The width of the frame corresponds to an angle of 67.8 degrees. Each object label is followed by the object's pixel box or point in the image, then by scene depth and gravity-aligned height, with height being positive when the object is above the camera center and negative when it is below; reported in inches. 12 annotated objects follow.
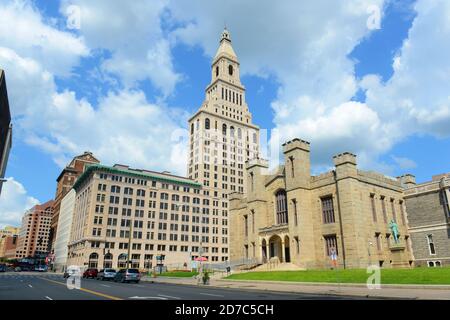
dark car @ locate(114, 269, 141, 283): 1355.8 -51.9
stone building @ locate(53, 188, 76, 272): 4443.9 +443.3
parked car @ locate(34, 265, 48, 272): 3902.1 -65.0
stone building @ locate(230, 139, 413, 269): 1595.7 +230.7
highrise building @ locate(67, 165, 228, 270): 3427.9 +450.2
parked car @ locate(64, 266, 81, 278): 1839.3 -56.9
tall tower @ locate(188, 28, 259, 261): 4473.4 +1748.4
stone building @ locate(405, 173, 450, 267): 1683.1 +198.7
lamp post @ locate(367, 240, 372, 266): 1541.3 +36.2
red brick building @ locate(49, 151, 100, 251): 6176.2 +1547.3
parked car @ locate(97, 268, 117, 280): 1569.5 -54.1
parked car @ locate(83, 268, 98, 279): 1846.1 -57.7
